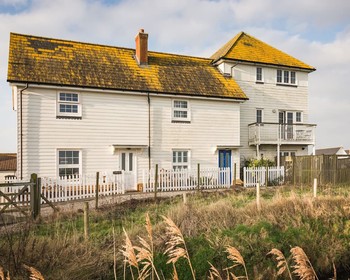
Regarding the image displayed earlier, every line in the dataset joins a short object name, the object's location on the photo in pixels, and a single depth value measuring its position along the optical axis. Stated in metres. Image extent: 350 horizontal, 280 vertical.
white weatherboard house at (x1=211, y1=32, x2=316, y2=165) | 21.72
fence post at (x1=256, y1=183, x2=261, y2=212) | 9.75
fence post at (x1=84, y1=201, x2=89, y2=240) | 7.43
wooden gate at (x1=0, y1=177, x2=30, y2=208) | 12.40
